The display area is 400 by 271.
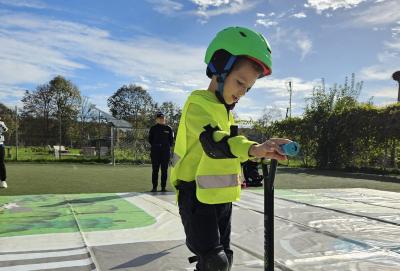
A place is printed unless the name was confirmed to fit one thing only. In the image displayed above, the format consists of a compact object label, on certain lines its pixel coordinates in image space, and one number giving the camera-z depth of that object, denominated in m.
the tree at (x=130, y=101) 51.09
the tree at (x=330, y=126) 18.39
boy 2.19
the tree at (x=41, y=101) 34.62
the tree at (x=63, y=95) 35.00
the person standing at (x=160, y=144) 9.40
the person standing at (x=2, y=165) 9.33
